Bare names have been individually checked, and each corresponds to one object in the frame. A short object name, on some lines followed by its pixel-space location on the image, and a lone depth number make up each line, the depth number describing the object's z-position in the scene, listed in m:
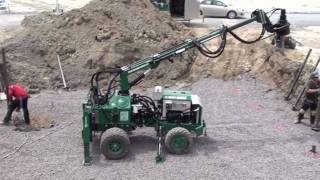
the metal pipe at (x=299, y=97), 17.21
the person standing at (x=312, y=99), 15.77
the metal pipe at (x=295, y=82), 18.14
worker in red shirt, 15.29
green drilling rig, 13.46
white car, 34.94
